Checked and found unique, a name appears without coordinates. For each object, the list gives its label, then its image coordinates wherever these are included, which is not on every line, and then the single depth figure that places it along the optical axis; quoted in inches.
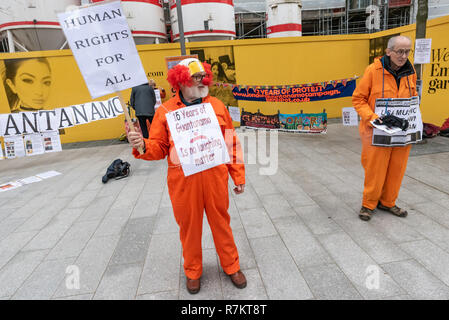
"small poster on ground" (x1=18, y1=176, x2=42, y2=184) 235.4
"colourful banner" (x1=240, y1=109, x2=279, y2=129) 325.7
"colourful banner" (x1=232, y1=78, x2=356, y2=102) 313.9
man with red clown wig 88.0
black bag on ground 221.5
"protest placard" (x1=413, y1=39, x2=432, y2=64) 219.5
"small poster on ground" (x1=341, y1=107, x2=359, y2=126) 248.1
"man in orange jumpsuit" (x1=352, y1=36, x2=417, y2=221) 122.8
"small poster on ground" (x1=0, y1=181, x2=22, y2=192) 222.1
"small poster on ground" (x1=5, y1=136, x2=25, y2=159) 251.4
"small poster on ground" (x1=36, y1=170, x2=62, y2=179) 246.9
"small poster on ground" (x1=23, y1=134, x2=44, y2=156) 252.2
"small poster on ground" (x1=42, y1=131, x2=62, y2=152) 252.8
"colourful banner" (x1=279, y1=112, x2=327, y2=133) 302.1
